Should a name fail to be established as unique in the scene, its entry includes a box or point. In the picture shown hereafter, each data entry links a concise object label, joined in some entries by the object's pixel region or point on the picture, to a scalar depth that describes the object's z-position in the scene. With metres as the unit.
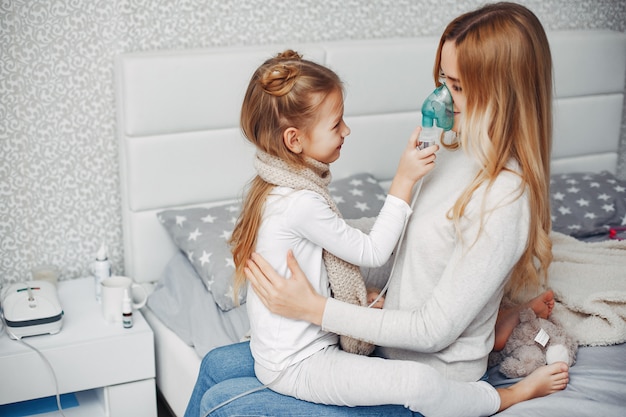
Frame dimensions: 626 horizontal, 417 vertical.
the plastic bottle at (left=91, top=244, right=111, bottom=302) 2.44
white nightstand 2.16
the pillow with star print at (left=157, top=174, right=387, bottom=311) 2.25
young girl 1.60
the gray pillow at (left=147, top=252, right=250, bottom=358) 2.17
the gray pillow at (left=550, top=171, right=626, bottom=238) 2.69
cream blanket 1.86
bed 2.29
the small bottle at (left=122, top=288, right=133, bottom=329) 2.28
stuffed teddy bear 1.73
